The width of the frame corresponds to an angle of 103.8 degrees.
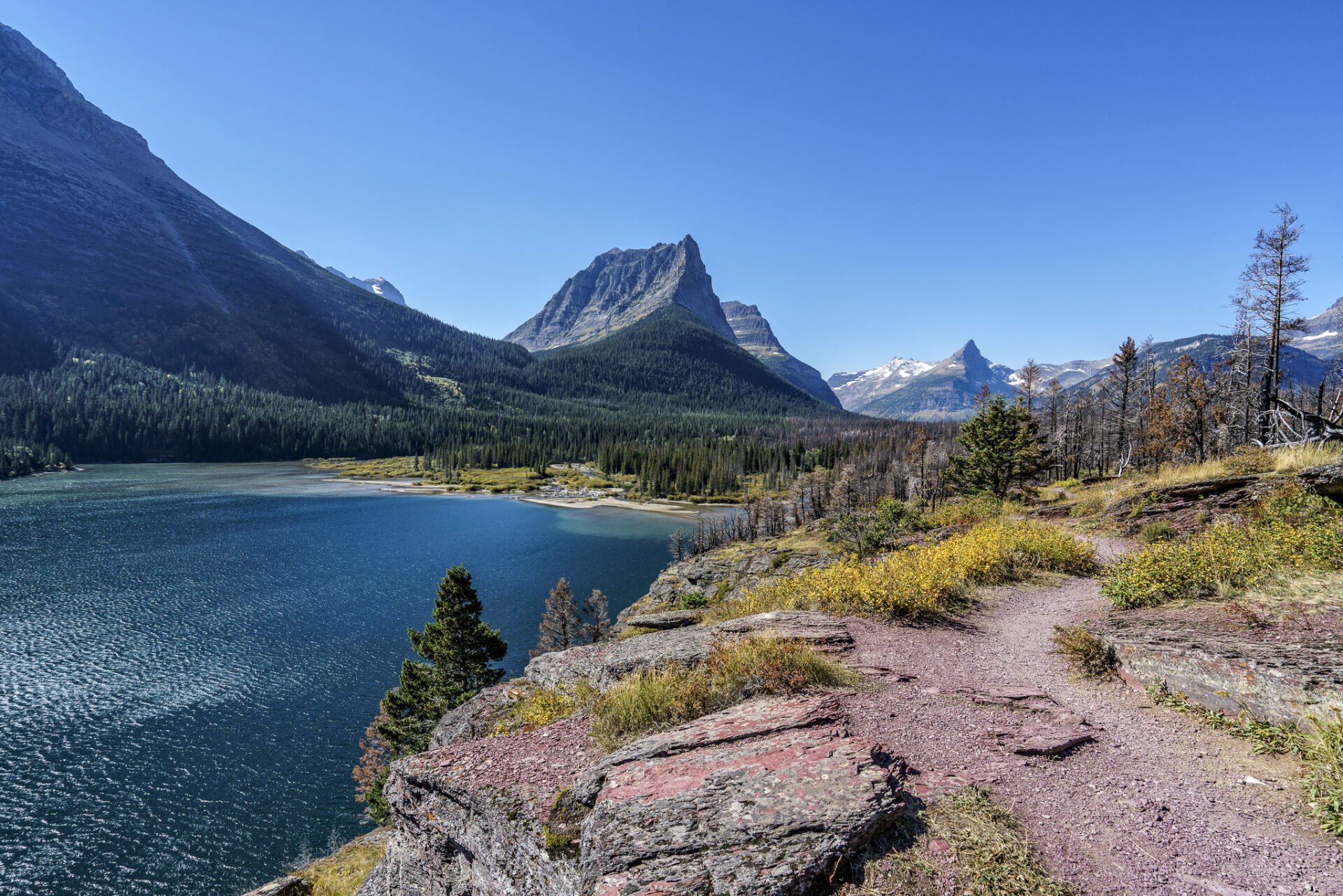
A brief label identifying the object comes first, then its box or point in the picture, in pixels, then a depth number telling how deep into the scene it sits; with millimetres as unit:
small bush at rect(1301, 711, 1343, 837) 4805
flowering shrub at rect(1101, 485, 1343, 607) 10430
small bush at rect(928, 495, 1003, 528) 26094
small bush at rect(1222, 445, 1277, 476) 16516
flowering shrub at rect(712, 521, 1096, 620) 12562
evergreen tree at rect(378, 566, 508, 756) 25906
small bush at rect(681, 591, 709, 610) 32297
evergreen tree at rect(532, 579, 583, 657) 41000
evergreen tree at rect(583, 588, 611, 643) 42234
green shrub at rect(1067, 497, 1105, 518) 21866
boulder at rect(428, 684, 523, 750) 12227
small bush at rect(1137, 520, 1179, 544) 15812
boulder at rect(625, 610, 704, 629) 16609
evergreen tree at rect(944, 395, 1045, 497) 37594
